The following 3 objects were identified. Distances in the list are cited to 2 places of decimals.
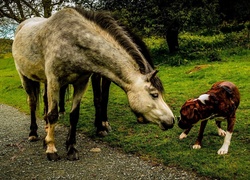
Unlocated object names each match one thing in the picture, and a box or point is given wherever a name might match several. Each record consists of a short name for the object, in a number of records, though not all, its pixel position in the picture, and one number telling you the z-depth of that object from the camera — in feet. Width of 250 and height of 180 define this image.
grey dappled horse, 14.19
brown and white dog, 16.08
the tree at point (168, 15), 45.09
